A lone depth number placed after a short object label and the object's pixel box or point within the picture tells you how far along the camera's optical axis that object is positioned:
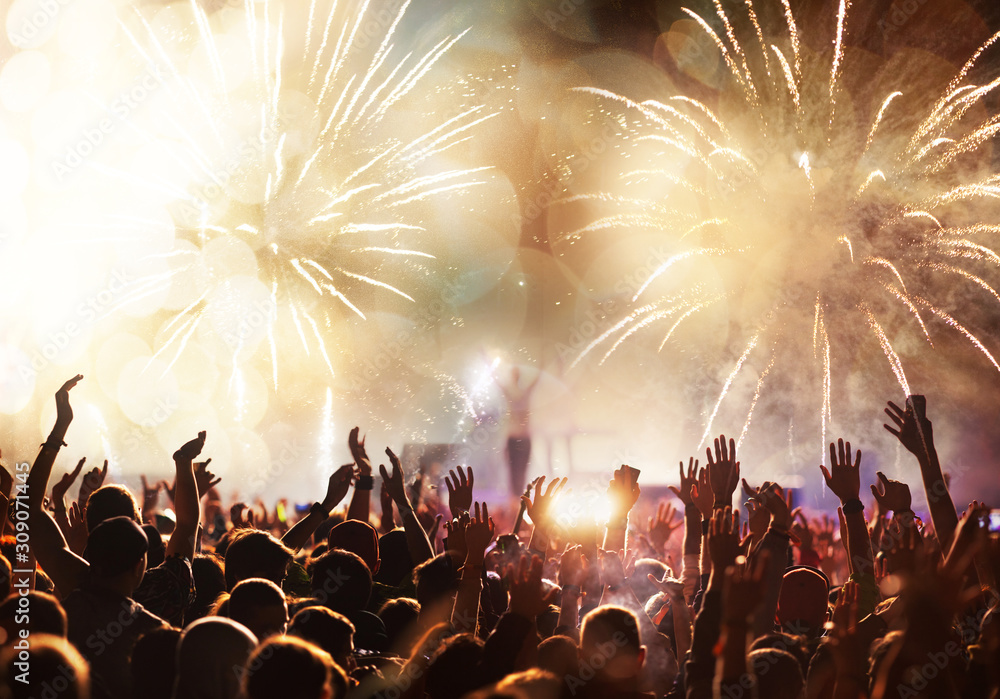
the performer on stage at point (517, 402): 33.65
